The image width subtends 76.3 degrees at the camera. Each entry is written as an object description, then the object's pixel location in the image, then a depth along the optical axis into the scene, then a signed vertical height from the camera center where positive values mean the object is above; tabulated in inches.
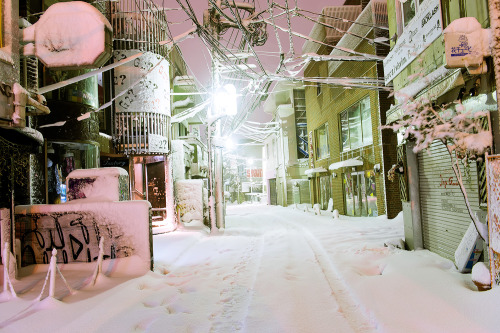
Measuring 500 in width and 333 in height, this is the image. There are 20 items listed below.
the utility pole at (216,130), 523.5 +98.1
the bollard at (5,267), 204.6 -46.7
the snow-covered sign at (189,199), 656.4 -28.5
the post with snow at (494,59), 182.5 +65.8
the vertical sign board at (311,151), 1051.9 +93.9
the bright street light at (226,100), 569.9 +149.9
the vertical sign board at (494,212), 180.4 -24.2
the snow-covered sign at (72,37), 222.2 +109.0
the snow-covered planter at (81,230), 282.4 -34.8
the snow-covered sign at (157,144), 587.5 +80.6
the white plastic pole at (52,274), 196.5 -51.4
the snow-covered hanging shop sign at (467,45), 205.2 +83.0
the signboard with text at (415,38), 271.0 +130.1
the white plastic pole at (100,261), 240.2 -53.7
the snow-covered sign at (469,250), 221.5 -55.5
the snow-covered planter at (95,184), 322.0 +6.7
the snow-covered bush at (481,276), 182.2 -61.1
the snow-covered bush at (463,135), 206.2 +24.8
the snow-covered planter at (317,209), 812.7 -76.3
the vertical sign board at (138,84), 582.9 +191.1
